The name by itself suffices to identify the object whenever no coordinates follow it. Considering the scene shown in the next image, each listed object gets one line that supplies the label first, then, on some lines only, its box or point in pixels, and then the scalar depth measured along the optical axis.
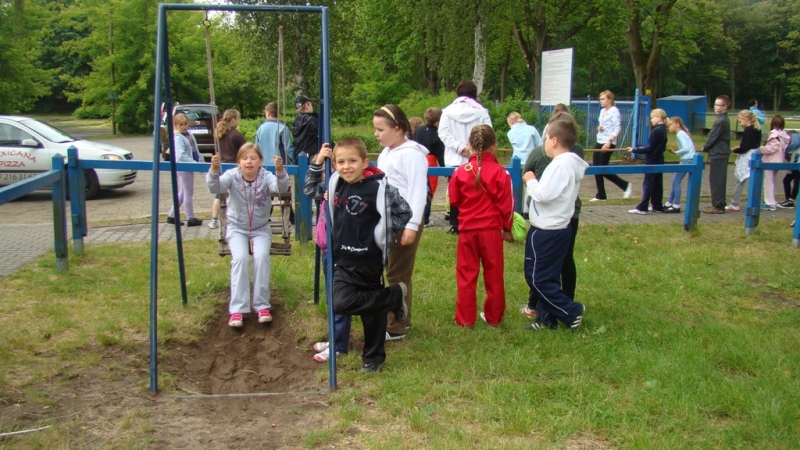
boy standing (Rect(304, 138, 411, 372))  4.75
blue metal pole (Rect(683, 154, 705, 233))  9.82
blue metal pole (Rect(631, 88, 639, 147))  22.55
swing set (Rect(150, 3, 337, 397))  4.70
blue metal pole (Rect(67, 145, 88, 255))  7.92
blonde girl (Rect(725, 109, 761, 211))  11.89
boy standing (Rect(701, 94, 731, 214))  11.56
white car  13.98
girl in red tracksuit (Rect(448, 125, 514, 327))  5.68
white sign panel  17.94
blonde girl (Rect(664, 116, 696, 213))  11.59
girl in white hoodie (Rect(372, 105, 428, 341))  5.11
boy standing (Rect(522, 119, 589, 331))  5.41
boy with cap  9.67
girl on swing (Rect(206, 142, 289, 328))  5.99
